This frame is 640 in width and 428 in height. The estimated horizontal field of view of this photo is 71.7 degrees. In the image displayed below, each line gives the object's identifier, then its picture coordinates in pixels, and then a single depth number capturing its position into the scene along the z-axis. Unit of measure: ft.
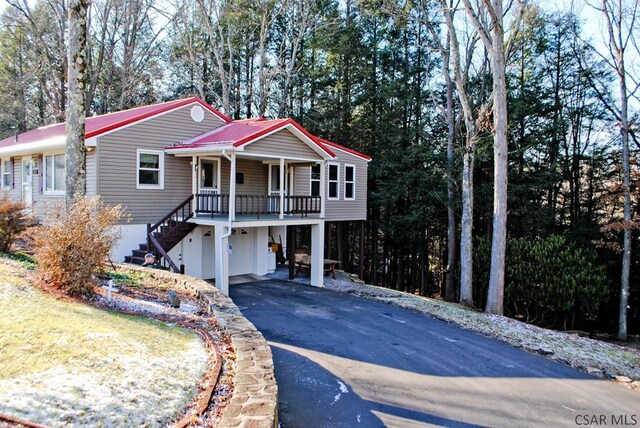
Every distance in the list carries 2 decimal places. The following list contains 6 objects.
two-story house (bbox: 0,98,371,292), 40.63
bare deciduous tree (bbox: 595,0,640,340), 55.88
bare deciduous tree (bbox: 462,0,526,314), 44.09
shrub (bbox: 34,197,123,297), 21.71
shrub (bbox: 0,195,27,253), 31.14
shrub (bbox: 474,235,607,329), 57.82
